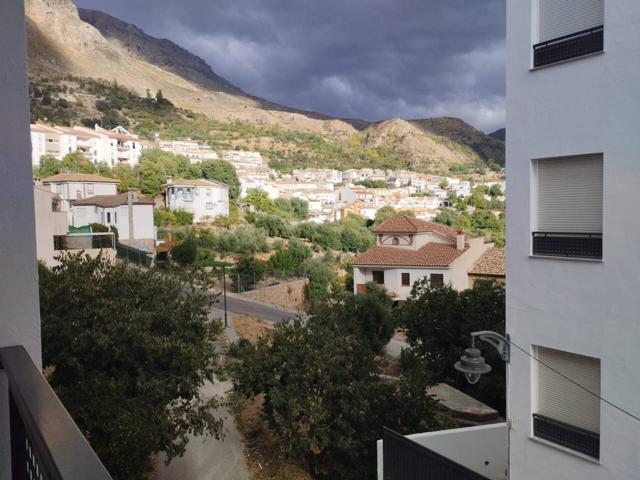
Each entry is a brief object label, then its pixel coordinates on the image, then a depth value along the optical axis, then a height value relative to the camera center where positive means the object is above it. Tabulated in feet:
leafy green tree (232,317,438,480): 23.54 -8.63
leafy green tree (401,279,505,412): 37.47 -8.74
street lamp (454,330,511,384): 16.22 -4.67
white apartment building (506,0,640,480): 13.60 -0.68
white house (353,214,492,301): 81.15 -6.86
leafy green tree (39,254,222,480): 18.83 -6.20
